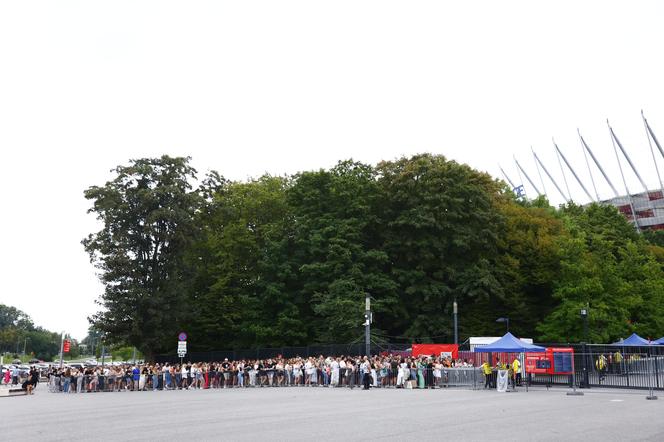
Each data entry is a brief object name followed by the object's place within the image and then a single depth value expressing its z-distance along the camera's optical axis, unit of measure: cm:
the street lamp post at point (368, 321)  3469
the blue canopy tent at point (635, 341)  3928
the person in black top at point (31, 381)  3722
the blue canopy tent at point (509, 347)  3069
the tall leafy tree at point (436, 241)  5016
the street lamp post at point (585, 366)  2848
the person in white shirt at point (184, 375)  3772
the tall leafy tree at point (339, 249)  4791
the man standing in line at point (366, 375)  3157
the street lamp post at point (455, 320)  4305
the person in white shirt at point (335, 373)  3459
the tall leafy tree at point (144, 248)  5006
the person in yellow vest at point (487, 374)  3012
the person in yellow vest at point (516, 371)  2928
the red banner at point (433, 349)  3766
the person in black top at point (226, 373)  3859
